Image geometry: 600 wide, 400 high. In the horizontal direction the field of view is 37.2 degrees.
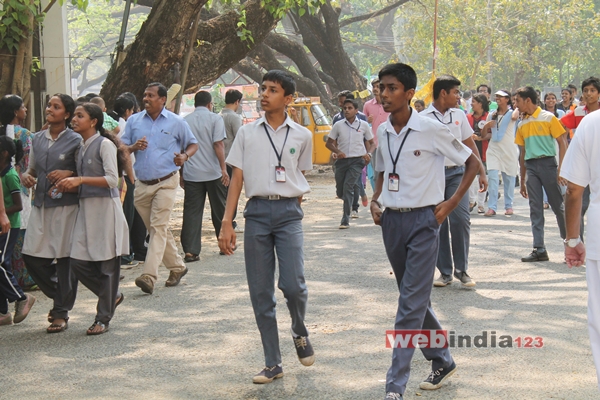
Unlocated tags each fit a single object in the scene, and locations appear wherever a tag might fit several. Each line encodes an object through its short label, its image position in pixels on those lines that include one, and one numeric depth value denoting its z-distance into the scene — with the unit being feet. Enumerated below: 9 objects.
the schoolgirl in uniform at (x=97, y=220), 22.04
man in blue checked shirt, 27.32
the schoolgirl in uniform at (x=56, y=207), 22.43
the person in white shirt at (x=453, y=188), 25.84
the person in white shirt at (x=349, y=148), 42.11
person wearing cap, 46.24
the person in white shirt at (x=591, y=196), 13.96
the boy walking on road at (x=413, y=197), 15.94
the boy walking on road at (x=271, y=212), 17.47
